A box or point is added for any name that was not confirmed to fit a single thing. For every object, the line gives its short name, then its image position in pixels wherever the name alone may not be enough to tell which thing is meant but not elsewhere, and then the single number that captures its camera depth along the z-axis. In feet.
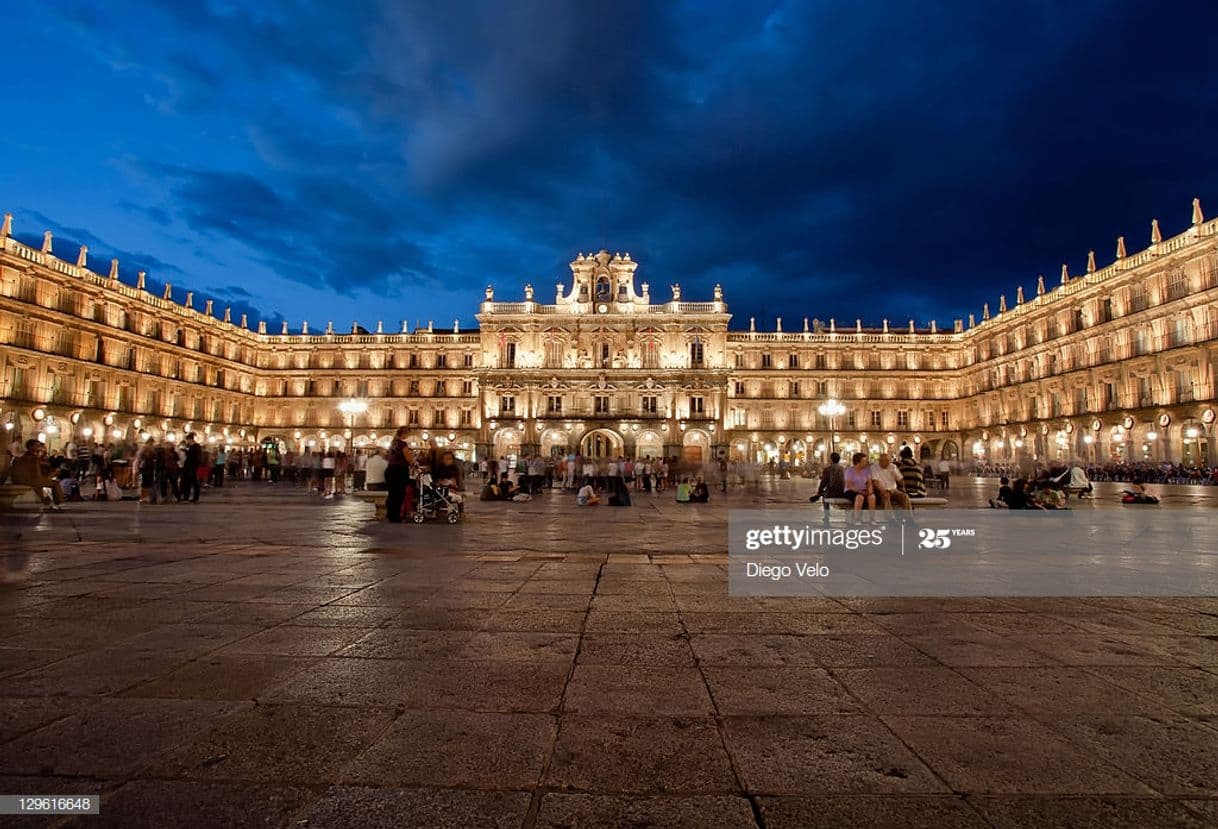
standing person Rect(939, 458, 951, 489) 82.48
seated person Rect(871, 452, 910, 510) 30.78
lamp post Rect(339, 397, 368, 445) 101.81
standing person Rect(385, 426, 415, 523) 34.06
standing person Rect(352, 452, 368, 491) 56.21
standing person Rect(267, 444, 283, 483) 101.91
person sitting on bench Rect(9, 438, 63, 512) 32.35
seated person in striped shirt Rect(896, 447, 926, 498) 35.50
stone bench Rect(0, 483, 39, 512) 27.58
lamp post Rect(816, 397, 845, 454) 108.83
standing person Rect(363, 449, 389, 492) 39.40
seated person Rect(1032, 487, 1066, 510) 41.98
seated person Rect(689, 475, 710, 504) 57.11
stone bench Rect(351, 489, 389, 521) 37.04
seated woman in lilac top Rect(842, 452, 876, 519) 29.98
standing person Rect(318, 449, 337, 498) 67.21
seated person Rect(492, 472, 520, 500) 57.41
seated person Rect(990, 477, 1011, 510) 41.14
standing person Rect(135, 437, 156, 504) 50.06
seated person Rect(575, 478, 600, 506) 51.94
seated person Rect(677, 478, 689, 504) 55.47
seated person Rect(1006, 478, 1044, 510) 40.68
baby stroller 34.81
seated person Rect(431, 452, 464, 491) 35.81
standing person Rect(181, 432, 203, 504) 50.06
